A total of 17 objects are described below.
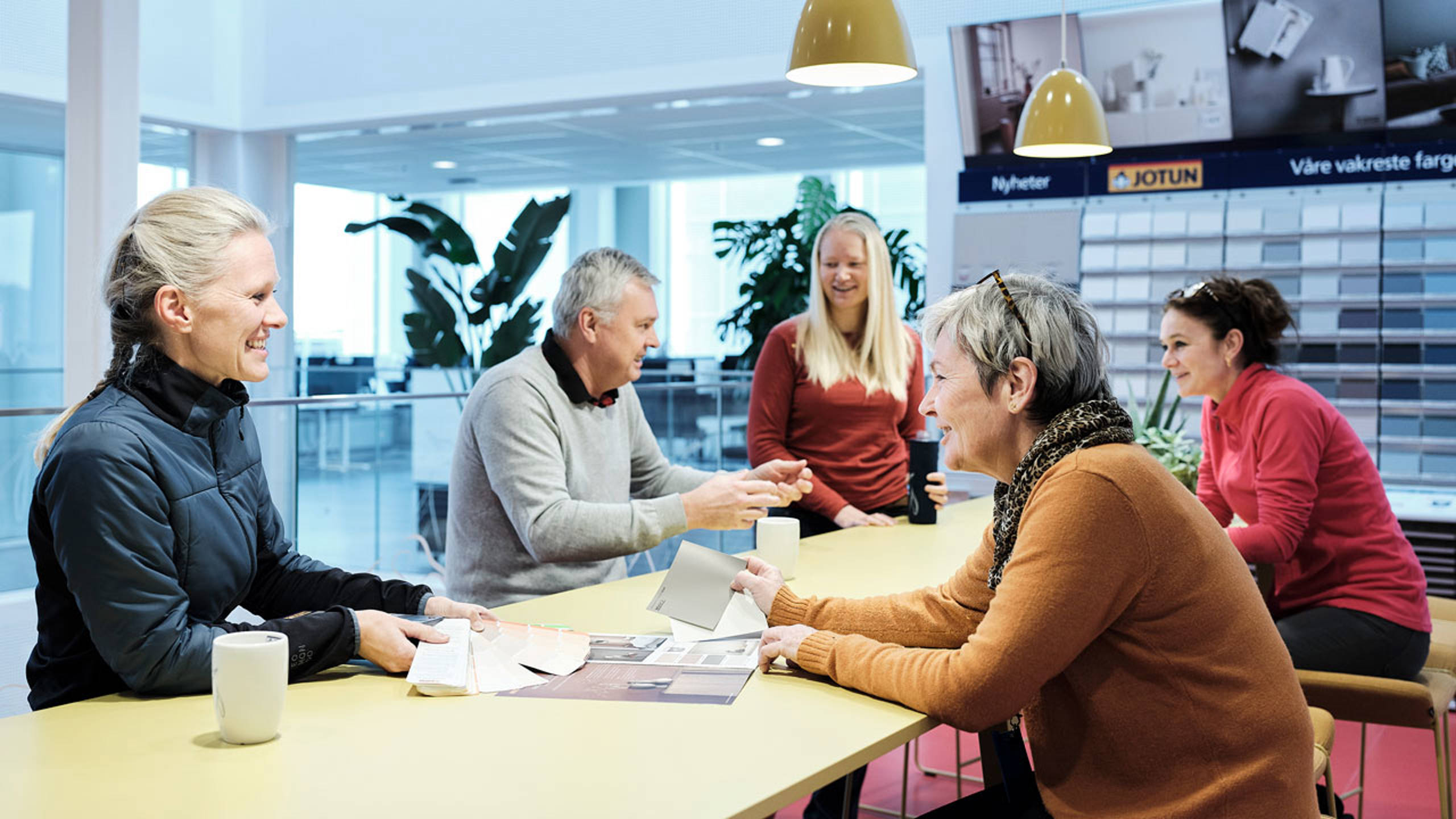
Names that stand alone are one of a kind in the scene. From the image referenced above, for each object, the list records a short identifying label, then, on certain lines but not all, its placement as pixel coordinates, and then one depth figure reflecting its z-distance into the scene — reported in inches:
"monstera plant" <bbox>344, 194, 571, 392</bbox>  271.4
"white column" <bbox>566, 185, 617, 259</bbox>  555.5
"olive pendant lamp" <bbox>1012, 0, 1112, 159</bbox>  144.9
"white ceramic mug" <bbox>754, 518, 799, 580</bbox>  94.8
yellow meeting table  48.8
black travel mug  121.8
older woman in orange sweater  58.8
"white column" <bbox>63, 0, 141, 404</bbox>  142.7
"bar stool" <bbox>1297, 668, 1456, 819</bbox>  100.5
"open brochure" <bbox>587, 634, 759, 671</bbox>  71.6
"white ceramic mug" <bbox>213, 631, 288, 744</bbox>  53.9
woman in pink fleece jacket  109.3
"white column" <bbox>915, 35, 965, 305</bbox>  227.0
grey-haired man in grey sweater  94.0
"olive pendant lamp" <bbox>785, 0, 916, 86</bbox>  105.6
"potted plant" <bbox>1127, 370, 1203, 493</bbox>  159.2
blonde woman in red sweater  135.1
